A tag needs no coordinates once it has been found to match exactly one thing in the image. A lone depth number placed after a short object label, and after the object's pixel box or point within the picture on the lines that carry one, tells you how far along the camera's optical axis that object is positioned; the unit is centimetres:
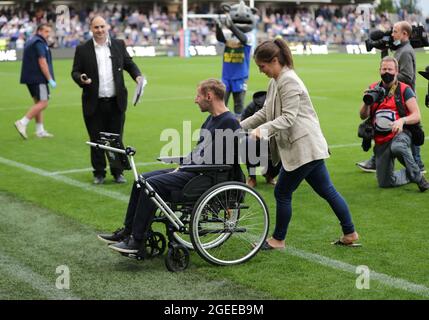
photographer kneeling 1786
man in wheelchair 1209
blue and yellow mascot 2895
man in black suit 1928
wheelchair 1207
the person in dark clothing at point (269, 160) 1848
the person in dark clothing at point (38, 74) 2741
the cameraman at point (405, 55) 1920
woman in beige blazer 1259
